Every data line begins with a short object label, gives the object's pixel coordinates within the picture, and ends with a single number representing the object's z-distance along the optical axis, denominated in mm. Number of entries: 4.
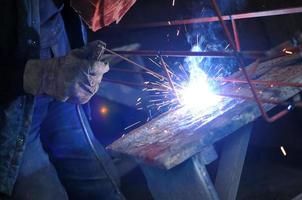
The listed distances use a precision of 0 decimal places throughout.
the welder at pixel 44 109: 2090
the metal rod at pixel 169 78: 2084
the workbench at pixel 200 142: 1786
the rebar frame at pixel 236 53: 1486
